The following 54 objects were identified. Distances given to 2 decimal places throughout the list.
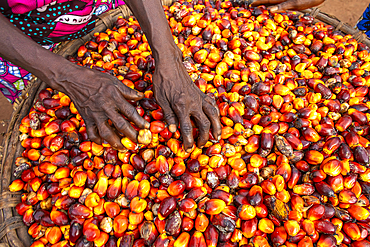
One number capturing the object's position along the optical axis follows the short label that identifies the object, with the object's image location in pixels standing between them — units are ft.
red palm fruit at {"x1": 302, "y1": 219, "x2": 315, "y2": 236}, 1.53
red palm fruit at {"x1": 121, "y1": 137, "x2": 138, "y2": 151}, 1.64
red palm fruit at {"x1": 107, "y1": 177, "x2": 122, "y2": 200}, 1.65
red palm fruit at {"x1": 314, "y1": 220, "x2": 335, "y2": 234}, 1.53
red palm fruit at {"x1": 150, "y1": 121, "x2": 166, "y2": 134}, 1.69
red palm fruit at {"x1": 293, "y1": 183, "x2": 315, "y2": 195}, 1.62
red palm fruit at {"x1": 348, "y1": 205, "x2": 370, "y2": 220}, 1.59
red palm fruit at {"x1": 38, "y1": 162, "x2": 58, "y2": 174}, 1.73
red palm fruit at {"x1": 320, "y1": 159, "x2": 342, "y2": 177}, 1.64
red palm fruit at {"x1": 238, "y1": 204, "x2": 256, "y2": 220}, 1.52
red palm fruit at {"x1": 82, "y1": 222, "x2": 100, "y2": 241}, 1.53
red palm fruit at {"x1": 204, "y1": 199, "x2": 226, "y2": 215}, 1.53
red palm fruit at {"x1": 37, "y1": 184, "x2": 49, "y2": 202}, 1.71
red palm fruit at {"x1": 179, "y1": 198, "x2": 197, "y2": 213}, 1.53
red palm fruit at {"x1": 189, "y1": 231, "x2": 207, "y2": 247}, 1.48
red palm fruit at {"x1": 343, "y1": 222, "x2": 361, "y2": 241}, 1.54
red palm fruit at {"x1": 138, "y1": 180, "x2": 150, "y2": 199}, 1.61
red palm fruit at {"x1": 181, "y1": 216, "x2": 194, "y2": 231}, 1.53
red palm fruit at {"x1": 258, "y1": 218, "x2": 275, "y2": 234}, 1.52
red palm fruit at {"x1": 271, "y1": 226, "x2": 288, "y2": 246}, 1.50
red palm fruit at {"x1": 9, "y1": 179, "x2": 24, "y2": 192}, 1.78
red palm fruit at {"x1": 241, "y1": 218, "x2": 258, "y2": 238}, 1.51
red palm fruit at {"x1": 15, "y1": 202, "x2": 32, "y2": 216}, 1.73
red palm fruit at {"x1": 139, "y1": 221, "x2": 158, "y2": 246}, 1.53
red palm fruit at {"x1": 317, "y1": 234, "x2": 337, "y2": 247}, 1.50
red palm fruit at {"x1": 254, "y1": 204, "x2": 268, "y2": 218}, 1.55
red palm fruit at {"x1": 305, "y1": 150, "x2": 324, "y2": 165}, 1.71
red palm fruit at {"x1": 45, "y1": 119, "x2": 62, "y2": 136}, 1.84
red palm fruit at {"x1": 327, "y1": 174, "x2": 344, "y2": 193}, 1.63
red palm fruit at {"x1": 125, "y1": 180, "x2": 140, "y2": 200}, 1.62
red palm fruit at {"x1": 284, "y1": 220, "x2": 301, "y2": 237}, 1.49
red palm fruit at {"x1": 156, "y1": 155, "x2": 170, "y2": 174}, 1.66
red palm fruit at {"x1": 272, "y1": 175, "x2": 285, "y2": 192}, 1.62
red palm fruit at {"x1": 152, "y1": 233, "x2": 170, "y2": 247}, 1.49
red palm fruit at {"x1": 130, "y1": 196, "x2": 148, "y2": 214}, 1.57
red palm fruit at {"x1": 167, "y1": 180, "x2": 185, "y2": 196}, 1.59
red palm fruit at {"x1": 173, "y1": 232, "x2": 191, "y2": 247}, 1.48
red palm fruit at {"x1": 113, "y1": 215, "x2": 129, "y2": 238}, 1.56
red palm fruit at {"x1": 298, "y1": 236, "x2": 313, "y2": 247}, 1.49
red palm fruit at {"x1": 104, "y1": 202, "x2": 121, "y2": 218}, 1.60
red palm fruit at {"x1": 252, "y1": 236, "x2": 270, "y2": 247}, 1.48
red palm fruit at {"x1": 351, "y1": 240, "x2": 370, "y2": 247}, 1.51
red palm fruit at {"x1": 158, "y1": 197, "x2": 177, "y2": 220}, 1.52
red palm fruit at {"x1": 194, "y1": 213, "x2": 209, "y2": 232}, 1.52
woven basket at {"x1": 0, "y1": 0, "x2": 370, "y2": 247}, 1.65
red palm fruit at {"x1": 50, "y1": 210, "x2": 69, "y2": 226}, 1.62
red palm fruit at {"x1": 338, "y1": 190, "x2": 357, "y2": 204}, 1.61
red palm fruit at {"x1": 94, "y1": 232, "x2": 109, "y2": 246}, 1.54
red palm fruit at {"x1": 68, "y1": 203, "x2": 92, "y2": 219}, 1.59
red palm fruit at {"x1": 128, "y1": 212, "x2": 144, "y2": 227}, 1.56
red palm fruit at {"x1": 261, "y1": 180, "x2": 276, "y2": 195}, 1.60
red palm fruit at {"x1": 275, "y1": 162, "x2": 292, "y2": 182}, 1.66
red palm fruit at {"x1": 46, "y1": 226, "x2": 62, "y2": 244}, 1.59
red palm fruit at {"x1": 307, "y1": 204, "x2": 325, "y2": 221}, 1.56
